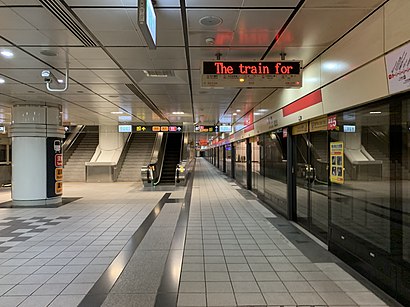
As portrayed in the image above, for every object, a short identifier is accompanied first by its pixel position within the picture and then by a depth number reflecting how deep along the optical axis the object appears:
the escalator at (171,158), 13.16
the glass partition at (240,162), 12.71
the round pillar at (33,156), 7.77
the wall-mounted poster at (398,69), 2.49
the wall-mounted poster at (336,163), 3.96
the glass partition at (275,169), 6.80
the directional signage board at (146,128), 14.08
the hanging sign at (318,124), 4.60
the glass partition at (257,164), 9.26
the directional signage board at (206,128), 14.90
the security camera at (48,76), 5.10
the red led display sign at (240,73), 4.09
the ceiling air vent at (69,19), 2.86
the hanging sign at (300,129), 5.37
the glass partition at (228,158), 17.25
